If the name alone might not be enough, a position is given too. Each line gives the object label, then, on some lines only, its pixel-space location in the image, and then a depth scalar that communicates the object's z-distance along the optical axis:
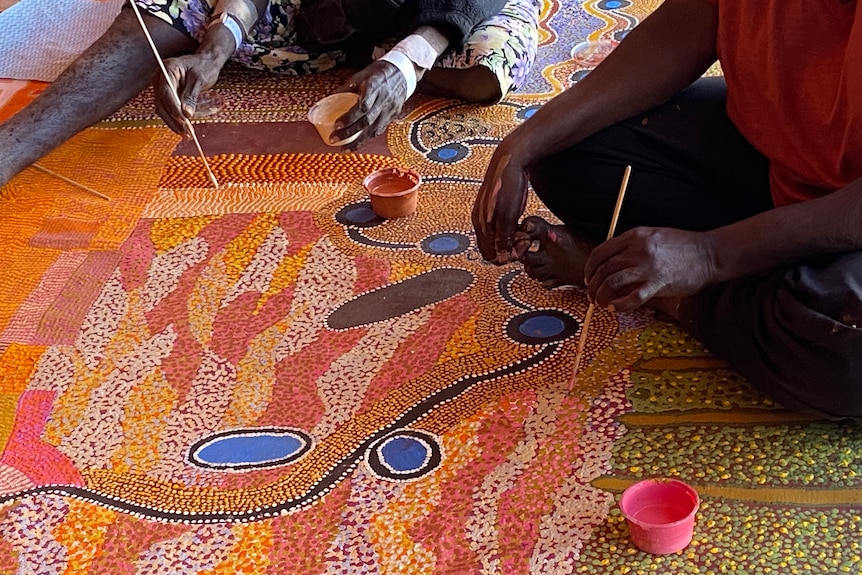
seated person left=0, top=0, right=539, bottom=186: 2.27
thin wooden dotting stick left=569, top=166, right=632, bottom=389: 1.76
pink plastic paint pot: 1.68
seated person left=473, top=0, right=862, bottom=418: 1.69
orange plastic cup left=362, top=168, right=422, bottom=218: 2.16
